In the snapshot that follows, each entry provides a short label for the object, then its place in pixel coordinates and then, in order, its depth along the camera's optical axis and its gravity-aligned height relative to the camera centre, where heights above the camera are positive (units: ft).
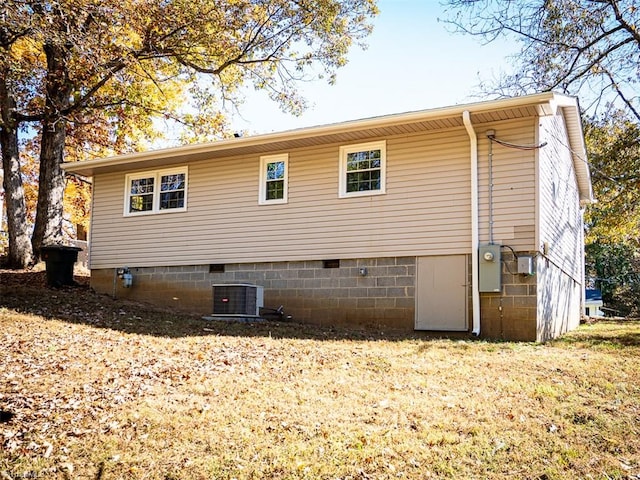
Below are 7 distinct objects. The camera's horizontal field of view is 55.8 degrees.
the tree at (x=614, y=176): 52.21 +10.91
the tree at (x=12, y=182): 47.70 +8.20
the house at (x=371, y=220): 31.50 +4.35
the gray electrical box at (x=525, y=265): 30.25 +1.57
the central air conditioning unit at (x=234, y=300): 34.50 -0.65
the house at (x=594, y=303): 78.95 -0.65
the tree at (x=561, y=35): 44.11 +19.91
